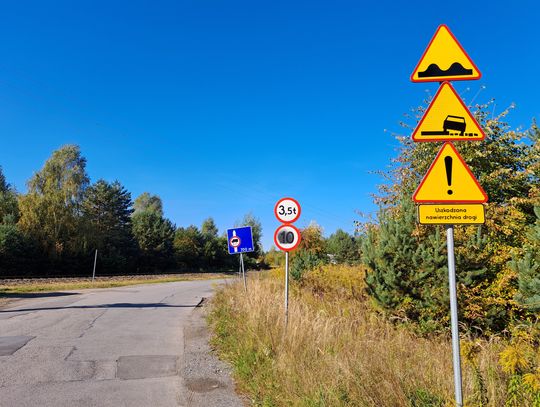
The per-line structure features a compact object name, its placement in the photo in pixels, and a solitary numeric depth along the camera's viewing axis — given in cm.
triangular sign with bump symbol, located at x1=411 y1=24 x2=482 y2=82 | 407
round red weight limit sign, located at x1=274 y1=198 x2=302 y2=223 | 912
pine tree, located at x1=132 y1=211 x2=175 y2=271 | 5688
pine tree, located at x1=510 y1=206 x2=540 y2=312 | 666
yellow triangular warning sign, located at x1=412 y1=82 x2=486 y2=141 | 392
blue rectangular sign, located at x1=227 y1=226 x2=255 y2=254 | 1455
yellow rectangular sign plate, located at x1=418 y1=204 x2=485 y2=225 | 374
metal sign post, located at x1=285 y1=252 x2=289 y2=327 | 695
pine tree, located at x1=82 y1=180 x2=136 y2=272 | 4609
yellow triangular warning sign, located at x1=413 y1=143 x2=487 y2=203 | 377
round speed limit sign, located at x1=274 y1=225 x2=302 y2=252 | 876
